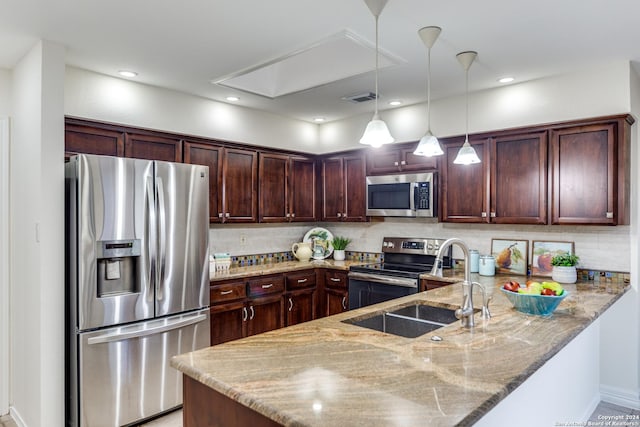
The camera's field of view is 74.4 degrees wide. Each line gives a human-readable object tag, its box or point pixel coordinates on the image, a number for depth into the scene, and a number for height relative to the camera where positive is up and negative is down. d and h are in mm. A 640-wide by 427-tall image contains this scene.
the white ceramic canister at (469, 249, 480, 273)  3846 -406
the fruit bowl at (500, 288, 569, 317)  2205 -461
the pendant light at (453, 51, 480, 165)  2736 +449
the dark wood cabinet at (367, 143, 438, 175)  4164 +578
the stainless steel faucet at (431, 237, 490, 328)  2082 -394
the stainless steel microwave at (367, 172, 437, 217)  4102 +223
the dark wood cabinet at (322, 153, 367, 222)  4695 +329
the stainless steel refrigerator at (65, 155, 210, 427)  2684 -463
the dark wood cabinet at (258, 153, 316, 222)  4473 +322
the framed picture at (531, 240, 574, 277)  3513 -311
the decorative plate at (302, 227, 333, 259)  4990 -289
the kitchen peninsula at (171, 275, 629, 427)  1237 -557
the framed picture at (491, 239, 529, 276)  3693 -341
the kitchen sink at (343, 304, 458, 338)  2342 -600
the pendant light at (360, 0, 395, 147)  2119 +441
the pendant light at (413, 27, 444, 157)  2428 +460
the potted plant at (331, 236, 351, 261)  4961 -369
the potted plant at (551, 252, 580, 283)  3297 -412
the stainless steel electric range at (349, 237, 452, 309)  3863 -517
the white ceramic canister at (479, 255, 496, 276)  3713 -436
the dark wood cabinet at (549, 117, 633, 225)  3078 +331
